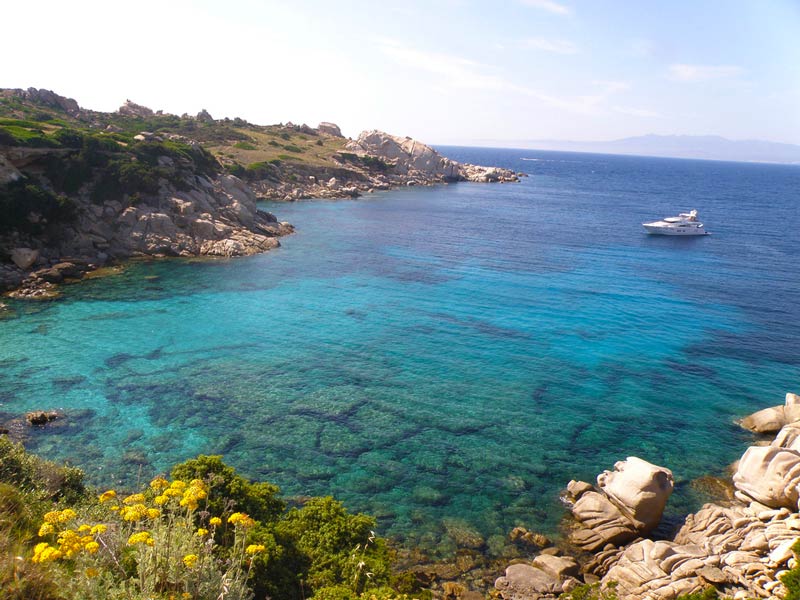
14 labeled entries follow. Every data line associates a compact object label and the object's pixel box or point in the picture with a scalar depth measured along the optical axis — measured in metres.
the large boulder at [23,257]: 46.50
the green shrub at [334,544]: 14.36
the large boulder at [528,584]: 17.47
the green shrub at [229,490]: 15.55
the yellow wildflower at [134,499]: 10.77
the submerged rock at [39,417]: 26.09
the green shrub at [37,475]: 16.52
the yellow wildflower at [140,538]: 8.99
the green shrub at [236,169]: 101.12
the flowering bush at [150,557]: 8.88
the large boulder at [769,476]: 20.42
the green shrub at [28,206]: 47.94
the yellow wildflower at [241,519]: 10.78
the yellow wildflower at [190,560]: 9.24
